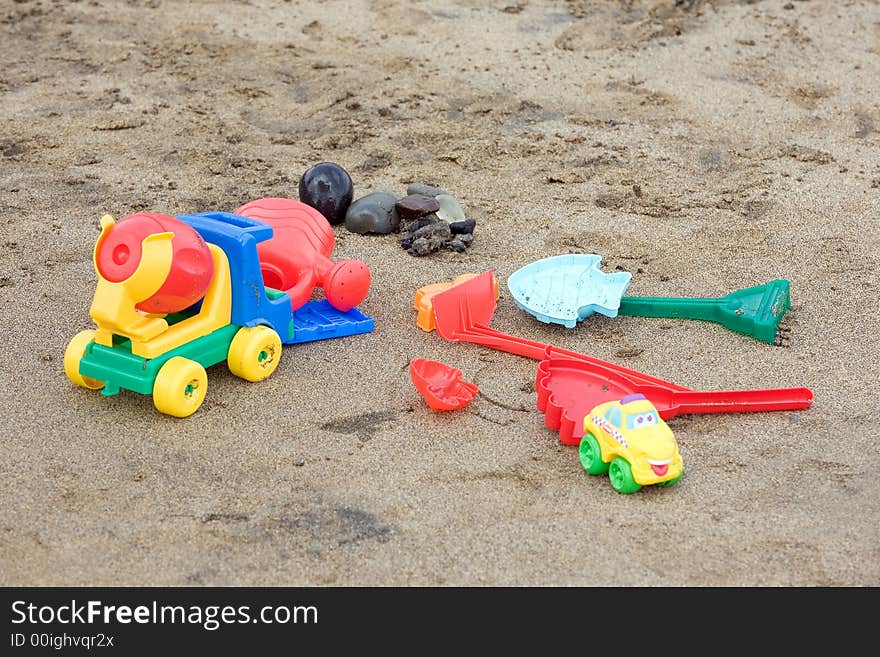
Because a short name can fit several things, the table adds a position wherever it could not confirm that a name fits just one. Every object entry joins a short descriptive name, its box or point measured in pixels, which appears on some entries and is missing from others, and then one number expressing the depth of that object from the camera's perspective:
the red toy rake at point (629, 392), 2.72
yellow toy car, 2.40
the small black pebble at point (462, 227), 3.75
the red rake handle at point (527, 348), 2.85
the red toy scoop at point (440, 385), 2.76
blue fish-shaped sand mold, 3.19
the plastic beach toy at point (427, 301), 3.18
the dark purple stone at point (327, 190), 3.82
